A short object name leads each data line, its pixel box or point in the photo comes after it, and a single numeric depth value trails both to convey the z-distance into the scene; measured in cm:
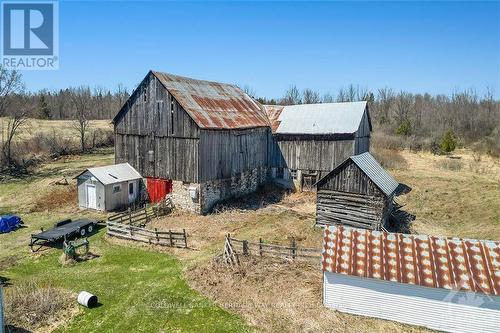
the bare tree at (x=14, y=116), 4331
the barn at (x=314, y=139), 3338
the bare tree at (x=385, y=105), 8458
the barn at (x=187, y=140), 2755
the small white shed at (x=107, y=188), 2781
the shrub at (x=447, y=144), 5328
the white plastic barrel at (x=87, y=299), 1506
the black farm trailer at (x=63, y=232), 2116
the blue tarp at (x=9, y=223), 2437
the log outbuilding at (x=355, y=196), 2277
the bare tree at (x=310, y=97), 10442
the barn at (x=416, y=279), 1296
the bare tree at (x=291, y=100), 10038
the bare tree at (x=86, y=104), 5481
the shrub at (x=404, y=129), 6462
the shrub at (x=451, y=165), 4294
